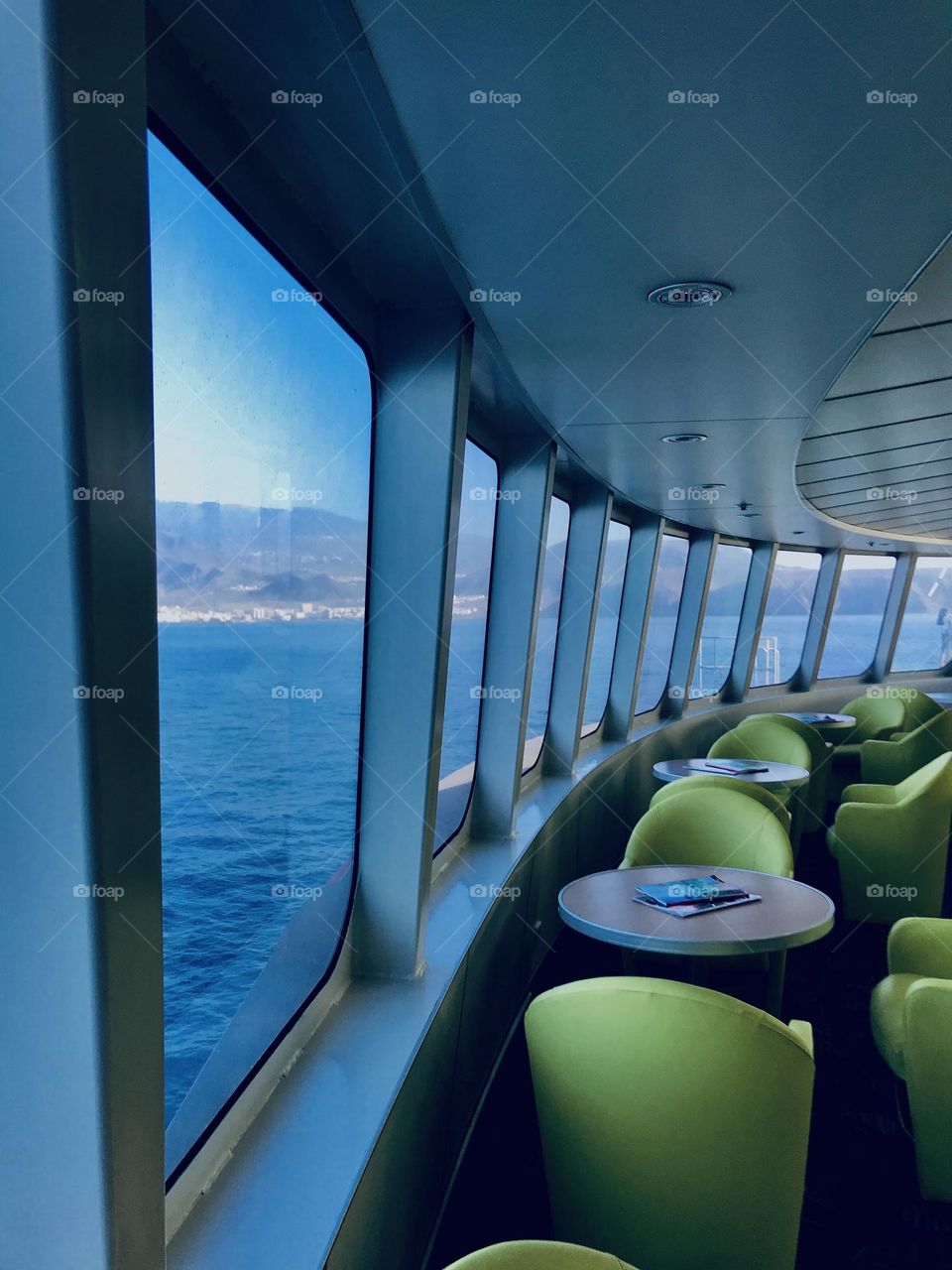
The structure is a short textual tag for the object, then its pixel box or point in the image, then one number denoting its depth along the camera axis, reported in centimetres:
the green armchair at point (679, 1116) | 197
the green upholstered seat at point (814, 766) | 761
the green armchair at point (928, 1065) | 281
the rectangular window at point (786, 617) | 1129
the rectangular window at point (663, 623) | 919
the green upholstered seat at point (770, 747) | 725
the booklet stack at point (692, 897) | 345
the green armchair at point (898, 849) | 526
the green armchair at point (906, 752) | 794
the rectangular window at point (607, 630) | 830
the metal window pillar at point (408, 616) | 298
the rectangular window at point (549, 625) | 661
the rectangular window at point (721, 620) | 1046
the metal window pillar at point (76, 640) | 107
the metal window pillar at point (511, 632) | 498
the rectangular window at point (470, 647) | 471
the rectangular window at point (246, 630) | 195
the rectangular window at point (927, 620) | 1266
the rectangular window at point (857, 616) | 1223
